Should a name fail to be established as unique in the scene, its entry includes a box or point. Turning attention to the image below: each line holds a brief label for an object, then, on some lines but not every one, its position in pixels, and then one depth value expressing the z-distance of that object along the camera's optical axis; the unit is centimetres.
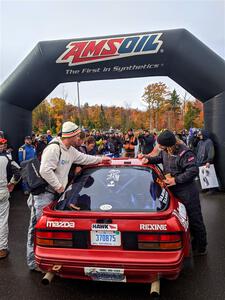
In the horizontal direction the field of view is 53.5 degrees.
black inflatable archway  547
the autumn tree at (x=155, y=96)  3670
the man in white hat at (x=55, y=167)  255
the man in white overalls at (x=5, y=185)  315
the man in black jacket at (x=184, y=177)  285
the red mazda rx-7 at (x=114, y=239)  199
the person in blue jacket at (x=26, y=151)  629
